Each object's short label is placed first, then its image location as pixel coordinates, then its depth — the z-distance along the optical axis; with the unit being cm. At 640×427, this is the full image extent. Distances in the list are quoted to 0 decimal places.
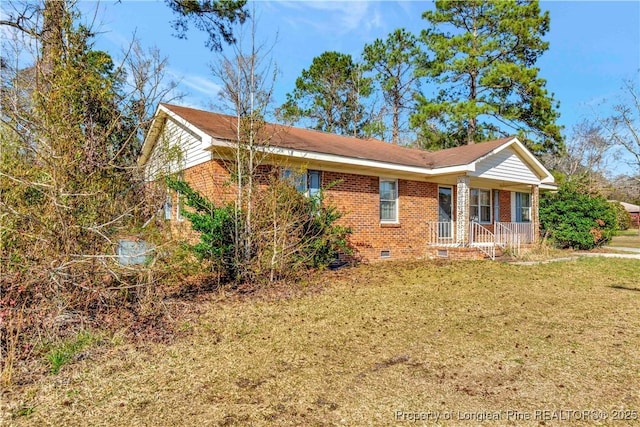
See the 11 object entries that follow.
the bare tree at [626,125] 2994
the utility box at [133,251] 517
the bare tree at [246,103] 789
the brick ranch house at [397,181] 980
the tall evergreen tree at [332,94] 2747
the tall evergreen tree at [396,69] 2697
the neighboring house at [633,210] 4494
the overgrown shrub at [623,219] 3349
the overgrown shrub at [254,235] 744
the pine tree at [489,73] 2216
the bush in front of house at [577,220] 1564
